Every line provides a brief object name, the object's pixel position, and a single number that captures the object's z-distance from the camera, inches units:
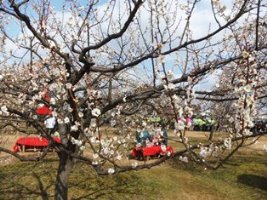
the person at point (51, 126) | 218.3
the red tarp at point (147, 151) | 405.2
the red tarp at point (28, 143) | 441.7
